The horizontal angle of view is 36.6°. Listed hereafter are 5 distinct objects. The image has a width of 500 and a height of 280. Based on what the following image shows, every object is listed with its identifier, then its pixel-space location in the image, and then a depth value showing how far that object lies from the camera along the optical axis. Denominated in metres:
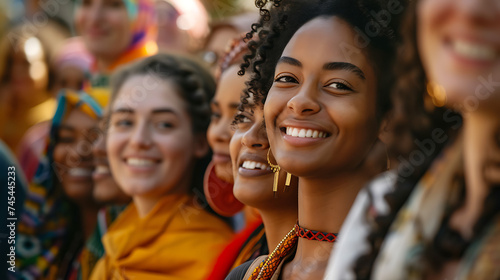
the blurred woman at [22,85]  5.83
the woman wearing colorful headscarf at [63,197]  4.20
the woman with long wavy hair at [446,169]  1.24
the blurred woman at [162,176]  3.49
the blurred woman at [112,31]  5.26
